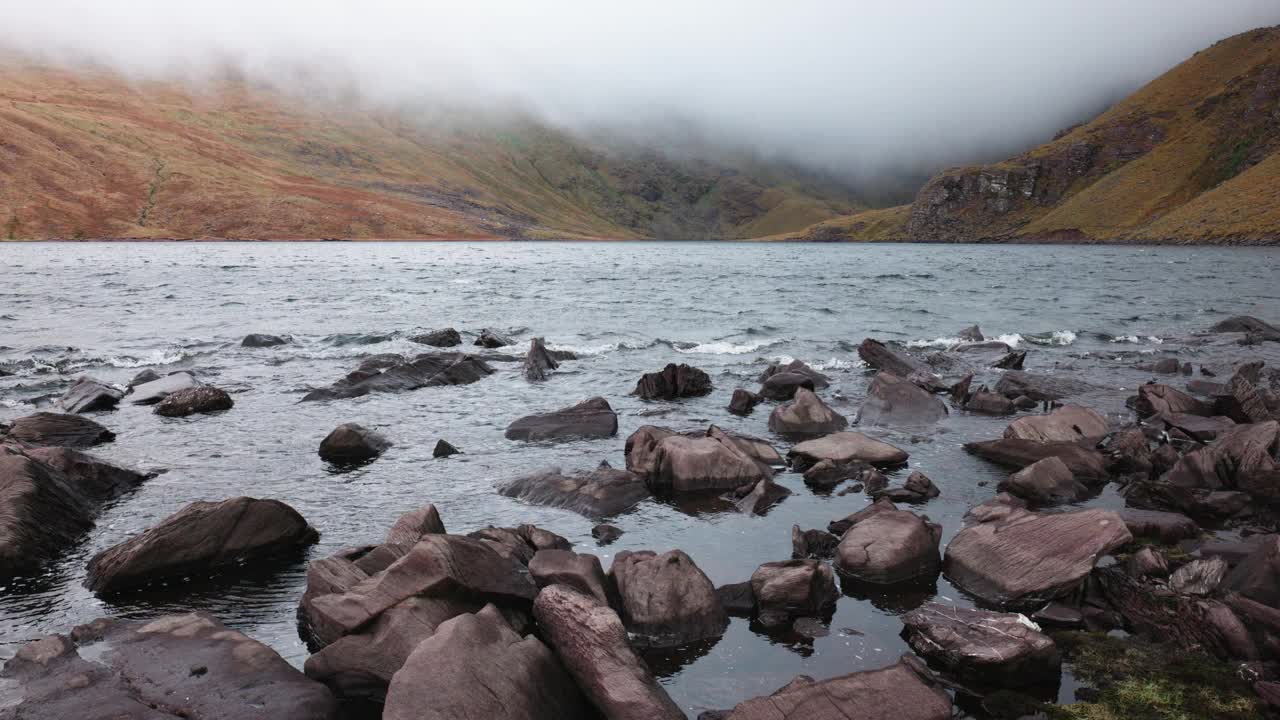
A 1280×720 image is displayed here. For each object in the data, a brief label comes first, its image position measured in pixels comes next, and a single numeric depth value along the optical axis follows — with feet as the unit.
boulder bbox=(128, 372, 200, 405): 79.61
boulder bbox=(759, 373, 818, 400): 83.41
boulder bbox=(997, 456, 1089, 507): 47.91
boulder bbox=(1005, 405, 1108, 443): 58.97
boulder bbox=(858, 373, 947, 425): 70.74
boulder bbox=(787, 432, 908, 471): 56.08
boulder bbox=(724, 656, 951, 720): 24.16
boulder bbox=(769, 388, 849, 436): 66.95
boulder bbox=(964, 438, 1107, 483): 52.01
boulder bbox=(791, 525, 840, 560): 40.01
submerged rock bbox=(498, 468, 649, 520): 47.88
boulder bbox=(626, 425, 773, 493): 51.55
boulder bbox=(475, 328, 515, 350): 124.67
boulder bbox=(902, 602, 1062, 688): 27.76
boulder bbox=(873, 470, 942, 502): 49.16
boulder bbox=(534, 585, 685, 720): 25.41
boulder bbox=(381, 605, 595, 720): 23.66
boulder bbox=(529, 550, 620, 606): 32.63
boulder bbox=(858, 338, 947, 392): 88.17
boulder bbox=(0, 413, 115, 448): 58.88
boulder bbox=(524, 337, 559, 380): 97.41
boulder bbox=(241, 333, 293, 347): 123.75
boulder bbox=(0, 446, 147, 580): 38.91
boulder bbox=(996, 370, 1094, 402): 80.53
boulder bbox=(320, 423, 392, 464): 59.88
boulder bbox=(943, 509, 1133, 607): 34.17
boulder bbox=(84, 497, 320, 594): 36.99
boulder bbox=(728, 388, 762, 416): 76.23
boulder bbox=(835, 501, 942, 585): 37.40
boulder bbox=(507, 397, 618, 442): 66.54
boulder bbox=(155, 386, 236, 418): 73.82
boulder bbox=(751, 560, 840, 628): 33.81
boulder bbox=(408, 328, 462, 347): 128.57
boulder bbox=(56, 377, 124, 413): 75.20
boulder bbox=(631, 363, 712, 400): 84.38
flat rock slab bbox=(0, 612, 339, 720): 24.71
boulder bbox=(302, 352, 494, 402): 84.51
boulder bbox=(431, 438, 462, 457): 60.70
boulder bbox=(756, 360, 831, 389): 89.10
